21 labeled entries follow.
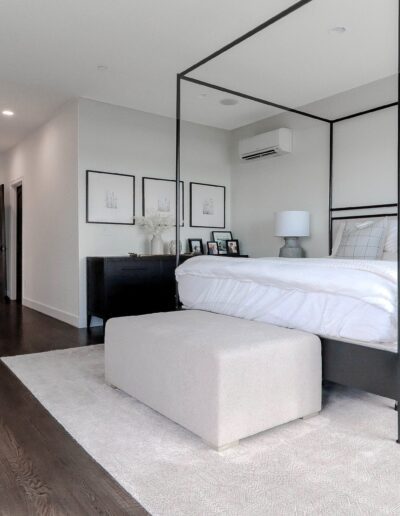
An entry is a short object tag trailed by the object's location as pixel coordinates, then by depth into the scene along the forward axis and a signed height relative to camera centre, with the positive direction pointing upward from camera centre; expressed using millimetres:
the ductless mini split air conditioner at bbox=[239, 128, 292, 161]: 4957 +1159
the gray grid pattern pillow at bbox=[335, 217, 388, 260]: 3654 +2
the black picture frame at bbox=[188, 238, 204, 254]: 5457 -40
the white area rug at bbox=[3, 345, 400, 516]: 1438 -886
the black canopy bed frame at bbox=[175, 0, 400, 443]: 1953 -603
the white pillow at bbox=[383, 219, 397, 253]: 3551 +20
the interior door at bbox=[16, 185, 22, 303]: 6879 -76
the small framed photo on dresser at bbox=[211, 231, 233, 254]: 5629 +40
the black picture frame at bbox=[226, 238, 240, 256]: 5660 -81
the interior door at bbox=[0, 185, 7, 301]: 7052 -211
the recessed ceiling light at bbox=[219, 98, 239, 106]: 4746 +1562
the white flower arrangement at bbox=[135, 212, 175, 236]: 4941 +206
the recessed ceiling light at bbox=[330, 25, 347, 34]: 3152 +1576
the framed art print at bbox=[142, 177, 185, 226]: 5105 +541
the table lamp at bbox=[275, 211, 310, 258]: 4547 +151
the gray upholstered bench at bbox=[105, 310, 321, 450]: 1821 -620
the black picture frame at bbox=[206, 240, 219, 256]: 5501 -66
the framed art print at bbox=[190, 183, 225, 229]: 5562 +469
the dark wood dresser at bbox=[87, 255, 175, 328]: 4242 -464
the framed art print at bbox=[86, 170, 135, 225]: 4688 +485
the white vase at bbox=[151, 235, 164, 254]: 4949 -43
